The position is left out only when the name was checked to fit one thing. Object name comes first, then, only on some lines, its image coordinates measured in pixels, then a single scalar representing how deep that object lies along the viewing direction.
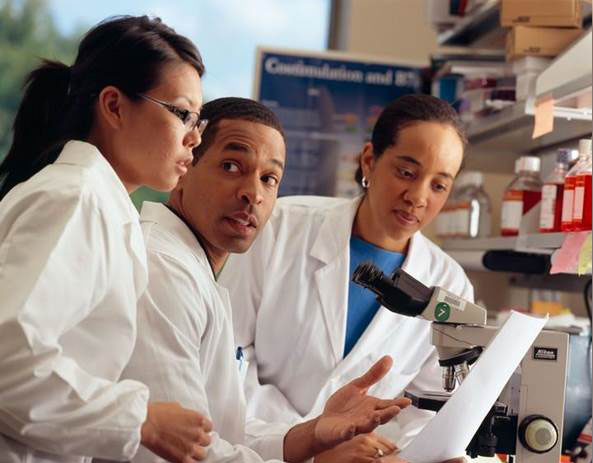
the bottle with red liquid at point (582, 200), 2.03
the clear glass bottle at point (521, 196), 2.62
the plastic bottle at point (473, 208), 3.09
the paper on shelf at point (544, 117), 2.34
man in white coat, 1.32
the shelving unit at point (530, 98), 2.31
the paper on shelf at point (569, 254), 2.01
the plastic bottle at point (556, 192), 2.23
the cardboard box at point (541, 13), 2.60
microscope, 1.47
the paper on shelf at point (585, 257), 1.94
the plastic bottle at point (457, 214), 3.12
